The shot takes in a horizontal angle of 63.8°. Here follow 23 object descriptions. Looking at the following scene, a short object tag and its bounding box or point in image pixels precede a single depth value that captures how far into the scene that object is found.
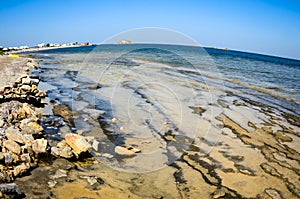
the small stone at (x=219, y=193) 4.98
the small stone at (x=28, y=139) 5.85
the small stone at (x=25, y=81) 12.05
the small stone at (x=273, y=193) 5.17
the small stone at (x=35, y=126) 6.96
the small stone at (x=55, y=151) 5.87
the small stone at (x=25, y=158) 5.24
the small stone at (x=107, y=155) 6.25
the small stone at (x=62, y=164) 5.46
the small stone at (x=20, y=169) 4.83
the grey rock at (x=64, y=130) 7.36
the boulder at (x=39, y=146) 5.74
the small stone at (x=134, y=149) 6.64
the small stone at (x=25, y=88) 10.97
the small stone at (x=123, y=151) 6.47
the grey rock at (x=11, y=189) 4.06
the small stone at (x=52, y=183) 4.76
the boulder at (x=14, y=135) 5.91
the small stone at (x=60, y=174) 5.08
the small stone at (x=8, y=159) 4.99
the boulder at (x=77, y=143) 5.98
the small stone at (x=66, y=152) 5.84
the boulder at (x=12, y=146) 5.36
